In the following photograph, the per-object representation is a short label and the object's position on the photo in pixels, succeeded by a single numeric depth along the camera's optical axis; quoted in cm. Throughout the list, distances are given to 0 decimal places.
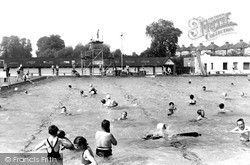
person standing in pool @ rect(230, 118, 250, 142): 1060
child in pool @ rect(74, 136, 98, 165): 611
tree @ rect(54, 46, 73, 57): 9349
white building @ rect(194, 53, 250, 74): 5881
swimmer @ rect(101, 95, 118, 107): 1862
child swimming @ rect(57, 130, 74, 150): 728
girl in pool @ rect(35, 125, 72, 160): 654
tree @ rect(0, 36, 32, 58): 9825
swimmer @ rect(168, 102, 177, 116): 1617
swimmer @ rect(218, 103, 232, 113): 1647
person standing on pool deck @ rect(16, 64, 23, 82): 3536
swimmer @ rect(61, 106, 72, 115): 1694
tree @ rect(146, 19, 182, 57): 7850
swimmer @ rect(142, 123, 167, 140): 1141
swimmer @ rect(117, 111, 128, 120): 1483
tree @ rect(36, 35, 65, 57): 10138
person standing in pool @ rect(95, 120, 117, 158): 791
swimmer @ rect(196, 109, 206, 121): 1466
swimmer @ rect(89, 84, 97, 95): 2456
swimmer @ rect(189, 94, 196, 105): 1956
